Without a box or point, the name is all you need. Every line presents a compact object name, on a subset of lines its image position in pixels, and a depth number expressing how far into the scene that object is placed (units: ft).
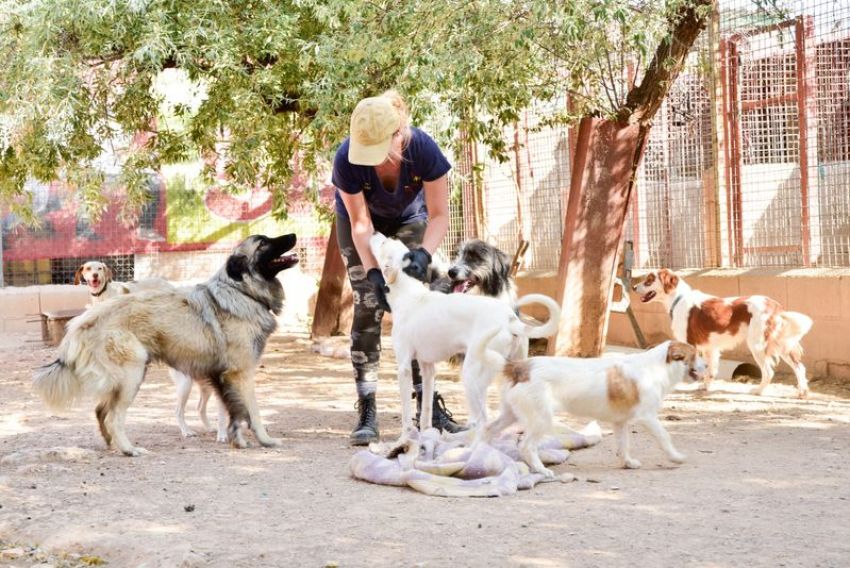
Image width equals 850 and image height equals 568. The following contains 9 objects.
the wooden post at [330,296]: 40.91
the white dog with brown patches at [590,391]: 15.74
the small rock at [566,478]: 15.58
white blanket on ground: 14.96
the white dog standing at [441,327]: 16.92
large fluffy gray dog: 18.54
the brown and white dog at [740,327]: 24.80
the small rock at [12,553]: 12.60
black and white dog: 23.02
